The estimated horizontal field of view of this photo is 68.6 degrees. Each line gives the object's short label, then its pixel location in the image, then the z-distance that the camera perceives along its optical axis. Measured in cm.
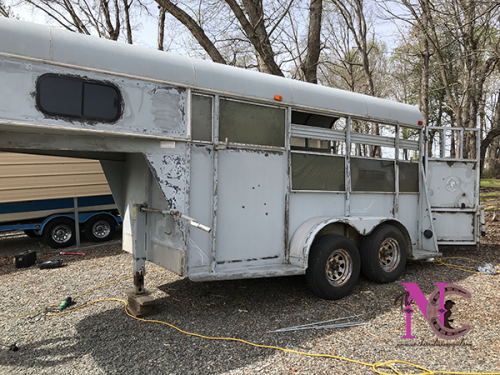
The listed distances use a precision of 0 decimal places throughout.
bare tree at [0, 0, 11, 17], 1420
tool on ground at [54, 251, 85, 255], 802
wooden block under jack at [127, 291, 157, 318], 425
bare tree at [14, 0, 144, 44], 1418
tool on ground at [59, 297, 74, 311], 472
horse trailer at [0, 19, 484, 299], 328
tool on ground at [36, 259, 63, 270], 687
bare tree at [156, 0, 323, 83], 1010
